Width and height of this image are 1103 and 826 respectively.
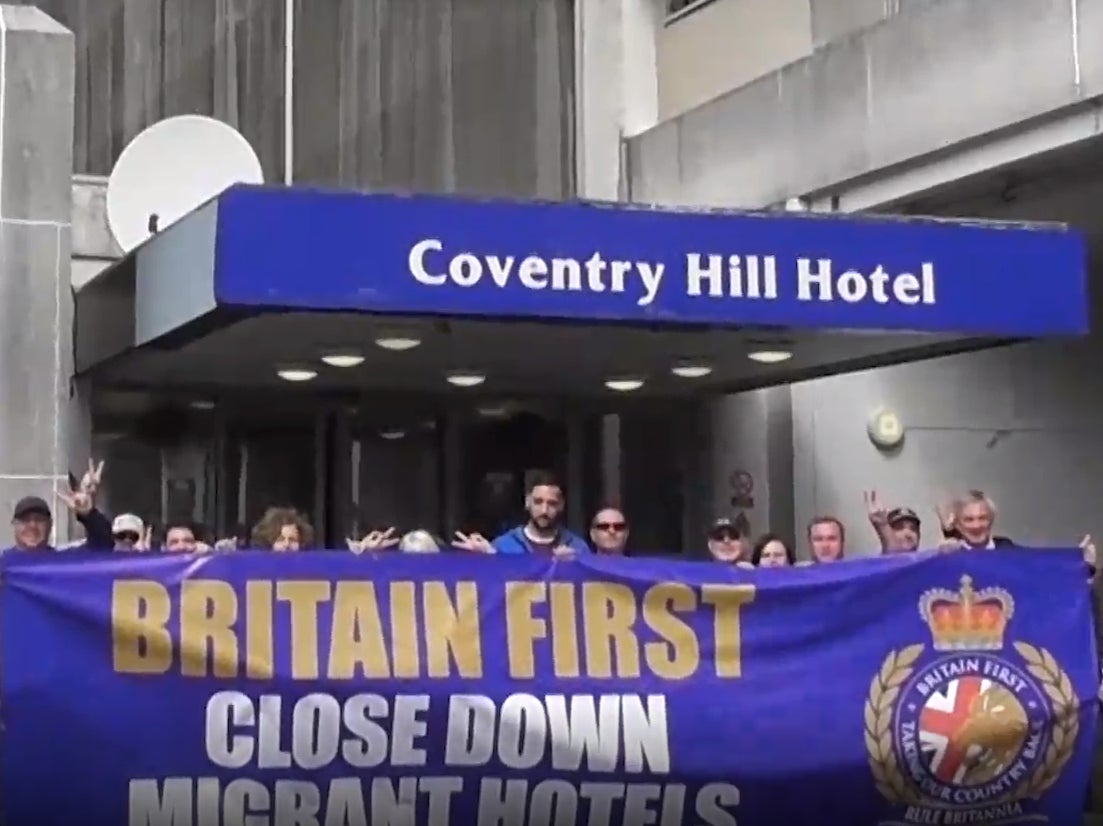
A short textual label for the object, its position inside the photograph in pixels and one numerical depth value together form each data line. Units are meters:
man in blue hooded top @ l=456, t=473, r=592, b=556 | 9.05
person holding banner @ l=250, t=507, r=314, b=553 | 9.02
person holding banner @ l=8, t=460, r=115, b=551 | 8.53
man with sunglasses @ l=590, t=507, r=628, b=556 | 9.12
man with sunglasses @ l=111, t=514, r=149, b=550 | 9.17
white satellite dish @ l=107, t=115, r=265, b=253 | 12.96
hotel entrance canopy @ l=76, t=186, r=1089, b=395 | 9.42
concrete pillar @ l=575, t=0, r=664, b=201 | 16.14
